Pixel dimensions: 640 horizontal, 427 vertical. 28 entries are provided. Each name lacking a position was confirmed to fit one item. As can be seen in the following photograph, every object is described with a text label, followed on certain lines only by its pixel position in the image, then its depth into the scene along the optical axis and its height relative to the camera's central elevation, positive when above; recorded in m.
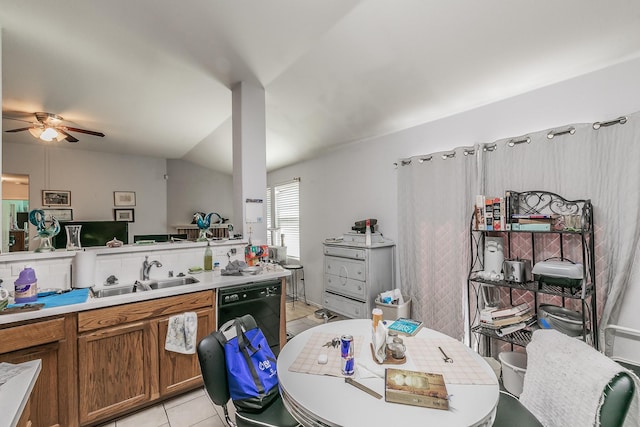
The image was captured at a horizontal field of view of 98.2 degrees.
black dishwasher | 2.33 -0.80
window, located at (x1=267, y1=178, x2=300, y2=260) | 5.28 -0.03
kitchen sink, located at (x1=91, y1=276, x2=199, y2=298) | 2.21 -0.60
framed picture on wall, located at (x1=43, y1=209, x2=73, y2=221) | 4.62 +0.08
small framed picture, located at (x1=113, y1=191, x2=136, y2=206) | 5.26 +0.36
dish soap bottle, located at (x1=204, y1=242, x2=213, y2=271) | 2.79 -0.45
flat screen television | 4.37 -0.23
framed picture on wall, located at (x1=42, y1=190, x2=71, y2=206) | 4.56 +0.34
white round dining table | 0.97 -0.73
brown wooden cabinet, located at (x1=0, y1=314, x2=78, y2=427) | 1.60 -0.85
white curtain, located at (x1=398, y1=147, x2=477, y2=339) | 2.75 -0.25
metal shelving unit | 1.97 -0.36
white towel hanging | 2.10 -0.90
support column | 2.96 +0.60
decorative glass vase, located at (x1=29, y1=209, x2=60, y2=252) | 2.08 -0.08
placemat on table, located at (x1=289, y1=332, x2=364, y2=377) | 1.29 -0.73
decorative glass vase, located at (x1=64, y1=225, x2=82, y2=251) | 2.24 -0.16
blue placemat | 1.78 -0.55
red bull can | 1.27 -0.66
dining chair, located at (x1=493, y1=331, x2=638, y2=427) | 0.97 -0.74
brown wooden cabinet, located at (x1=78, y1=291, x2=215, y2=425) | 1.83 -1.01
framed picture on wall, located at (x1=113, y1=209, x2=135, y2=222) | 5.25 +0.03
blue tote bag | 1.34 -0.79
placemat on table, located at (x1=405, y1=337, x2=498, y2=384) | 1.22 -0.74
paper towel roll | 2.12 -0.40
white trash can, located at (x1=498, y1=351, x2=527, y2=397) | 2.02 -1.23
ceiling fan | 3.20 +1.05
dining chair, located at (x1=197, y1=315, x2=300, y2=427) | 1.29 -0.83
